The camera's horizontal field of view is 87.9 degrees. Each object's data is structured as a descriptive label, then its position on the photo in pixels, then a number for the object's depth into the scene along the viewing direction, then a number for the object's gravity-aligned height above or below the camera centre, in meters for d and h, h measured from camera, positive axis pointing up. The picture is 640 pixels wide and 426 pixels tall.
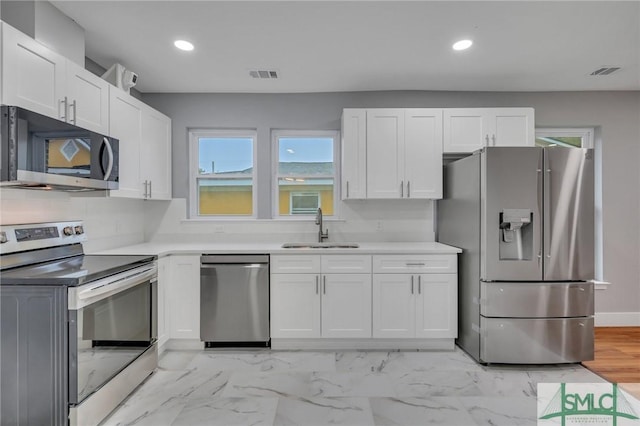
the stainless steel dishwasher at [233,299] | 2.99 -0.79
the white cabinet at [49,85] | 1.76 +0.78
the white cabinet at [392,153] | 3.32 +0.59
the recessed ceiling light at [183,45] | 2.59 +1.32
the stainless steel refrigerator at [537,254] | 2.64 -0.33
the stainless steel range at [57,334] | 1.71 -0.67
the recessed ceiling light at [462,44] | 2.60 +1.33
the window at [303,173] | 3.77 +0.44
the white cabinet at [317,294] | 3.02 -0.75
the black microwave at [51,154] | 1.70 +0.33
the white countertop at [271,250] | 2.97 -0.34
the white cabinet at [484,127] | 3.32 +0.86
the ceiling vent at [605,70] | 3.10 +1.36
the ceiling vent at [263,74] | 3.12 +1.32
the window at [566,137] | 3.78 +0.87
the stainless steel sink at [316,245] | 3.40 -0.34
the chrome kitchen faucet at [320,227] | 3.50 -0.16
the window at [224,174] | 3.78 +0.43
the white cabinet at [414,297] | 3.01 -0.77
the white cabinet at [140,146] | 2.71 +0.60
